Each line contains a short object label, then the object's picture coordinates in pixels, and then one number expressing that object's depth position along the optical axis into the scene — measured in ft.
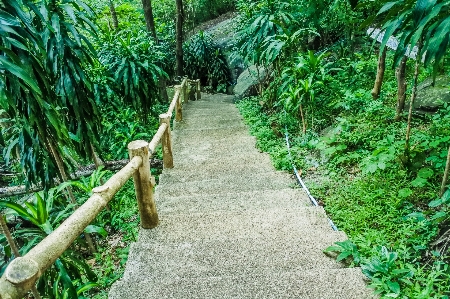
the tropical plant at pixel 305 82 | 14.17
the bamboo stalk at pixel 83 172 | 12.74
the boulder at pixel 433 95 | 11.84
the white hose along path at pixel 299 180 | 8.70
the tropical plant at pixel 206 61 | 38.06
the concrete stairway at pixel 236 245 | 6.22
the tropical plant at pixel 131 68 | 18.33
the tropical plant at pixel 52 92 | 6.23
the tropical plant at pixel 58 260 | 6.13
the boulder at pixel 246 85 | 29.53
